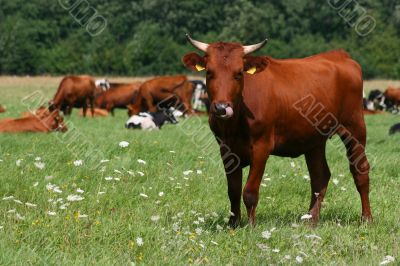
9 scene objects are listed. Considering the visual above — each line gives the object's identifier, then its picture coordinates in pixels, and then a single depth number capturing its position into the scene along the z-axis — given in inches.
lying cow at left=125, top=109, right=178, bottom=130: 1523.6
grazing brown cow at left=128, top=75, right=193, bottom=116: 1995.8
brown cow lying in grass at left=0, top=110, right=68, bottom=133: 1214.8
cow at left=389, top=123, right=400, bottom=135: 1354.2
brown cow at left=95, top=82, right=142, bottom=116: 2484.0
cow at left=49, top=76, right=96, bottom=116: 1898.2
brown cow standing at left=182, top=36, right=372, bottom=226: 470.3
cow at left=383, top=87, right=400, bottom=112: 2738.3
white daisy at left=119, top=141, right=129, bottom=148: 732.3
